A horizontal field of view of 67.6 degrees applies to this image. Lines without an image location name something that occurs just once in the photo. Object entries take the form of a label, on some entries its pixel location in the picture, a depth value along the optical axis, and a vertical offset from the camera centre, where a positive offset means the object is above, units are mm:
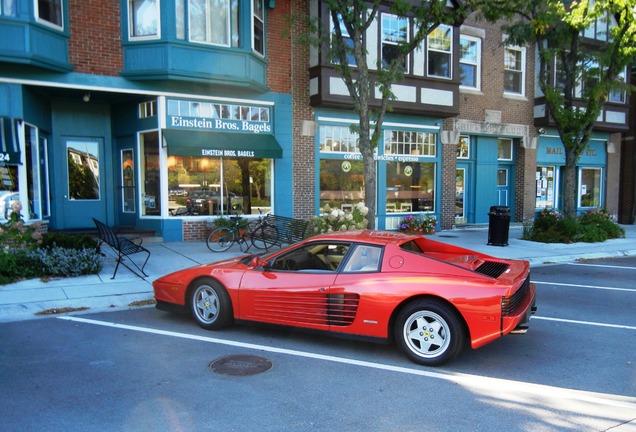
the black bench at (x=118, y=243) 8758 -983
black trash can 13742 -1047
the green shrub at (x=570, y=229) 14680 -1306
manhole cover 4677 -1784
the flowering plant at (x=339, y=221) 11789 -782
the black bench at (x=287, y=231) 12141 -1070
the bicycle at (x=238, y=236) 12132 -1196
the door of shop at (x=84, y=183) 13344 +232
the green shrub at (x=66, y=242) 9477 -1018
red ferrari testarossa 4711 -1112
